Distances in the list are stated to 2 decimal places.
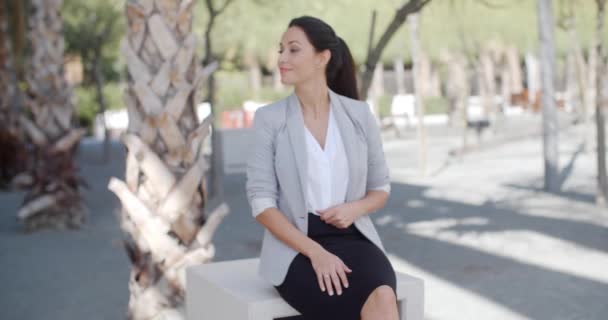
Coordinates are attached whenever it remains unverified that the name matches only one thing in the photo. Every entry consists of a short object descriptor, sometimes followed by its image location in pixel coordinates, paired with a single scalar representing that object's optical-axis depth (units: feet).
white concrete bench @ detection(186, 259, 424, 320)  10.76
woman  10.59
